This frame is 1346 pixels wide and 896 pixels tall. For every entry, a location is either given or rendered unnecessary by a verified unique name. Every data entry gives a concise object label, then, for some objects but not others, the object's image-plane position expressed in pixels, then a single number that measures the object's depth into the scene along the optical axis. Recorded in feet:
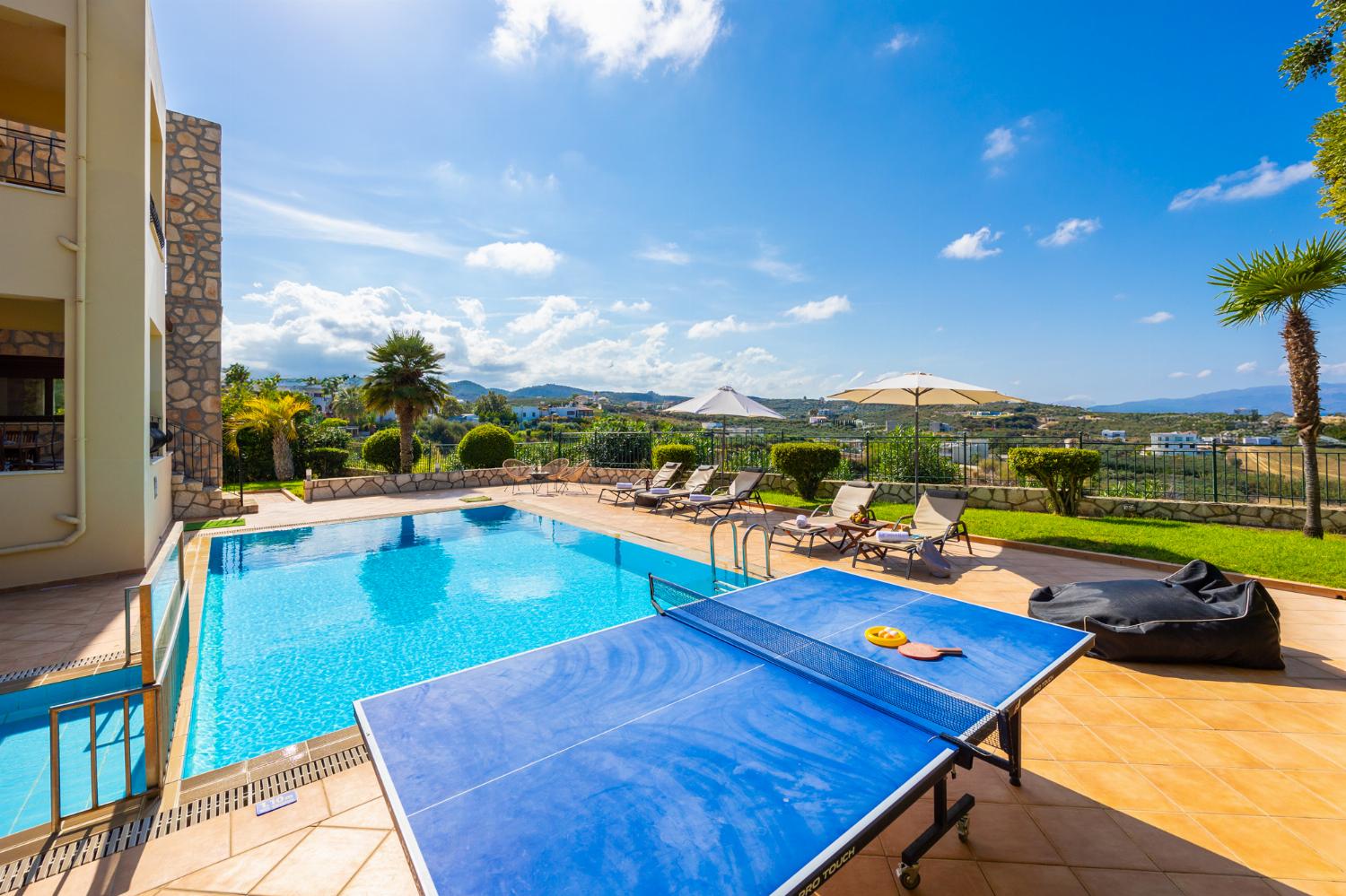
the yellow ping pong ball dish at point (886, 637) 9.77
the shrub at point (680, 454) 55.11
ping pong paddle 9.15
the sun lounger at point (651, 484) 48.80
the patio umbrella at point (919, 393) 32.65
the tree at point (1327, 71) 29.76
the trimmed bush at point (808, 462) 43.60
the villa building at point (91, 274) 22.79
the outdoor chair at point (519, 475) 60.29
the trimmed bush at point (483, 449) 64.69
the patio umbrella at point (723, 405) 42.24
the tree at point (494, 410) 270.87
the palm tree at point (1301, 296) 28.84
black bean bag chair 15.42
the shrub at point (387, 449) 65.98
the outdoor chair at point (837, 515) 29.50
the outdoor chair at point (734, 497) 40.68
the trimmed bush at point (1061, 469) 35.81
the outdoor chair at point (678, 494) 44.50
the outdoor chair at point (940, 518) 28.25
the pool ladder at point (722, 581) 24.58
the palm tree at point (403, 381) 62.59
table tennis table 4.81
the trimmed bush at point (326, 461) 66.03
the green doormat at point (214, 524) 37.17
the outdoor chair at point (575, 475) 62.25
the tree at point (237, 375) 148.05
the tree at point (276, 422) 62.64
